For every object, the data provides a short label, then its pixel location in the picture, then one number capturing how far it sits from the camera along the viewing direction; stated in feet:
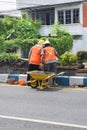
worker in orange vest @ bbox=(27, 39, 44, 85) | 44.29
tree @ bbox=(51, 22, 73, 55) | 91.98
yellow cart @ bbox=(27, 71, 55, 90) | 41.50
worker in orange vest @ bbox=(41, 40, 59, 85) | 43.98
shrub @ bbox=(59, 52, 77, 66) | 62.20
